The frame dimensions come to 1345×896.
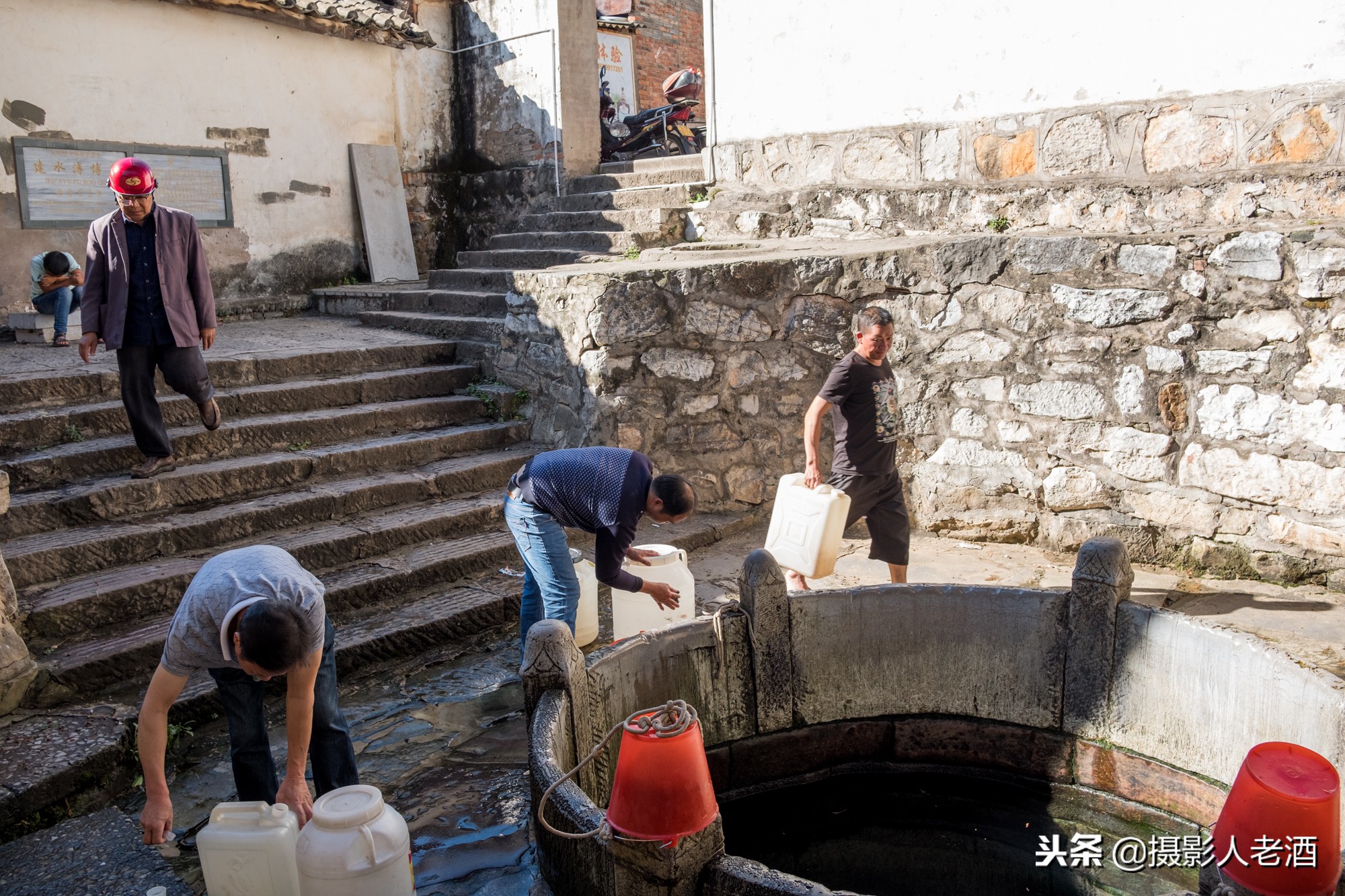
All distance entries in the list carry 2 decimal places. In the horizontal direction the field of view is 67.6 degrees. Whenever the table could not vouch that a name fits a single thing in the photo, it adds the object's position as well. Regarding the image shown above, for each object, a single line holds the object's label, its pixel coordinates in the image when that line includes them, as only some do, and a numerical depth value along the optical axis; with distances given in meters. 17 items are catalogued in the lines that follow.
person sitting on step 7.40
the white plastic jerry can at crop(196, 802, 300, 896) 2.52
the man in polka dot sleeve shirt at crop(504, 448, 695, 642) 3.59
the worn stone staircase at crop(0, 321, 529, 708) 4.36
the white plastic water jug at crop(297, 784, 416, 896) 2.40
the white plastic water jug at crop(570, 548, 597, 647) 4.46
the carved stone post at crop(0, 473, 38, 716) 3.76
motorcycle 12.31
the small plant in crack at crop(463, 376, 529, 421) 6.76
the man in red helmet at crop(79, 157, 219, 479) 4.90
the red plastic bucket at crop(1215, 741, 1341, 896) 2.29
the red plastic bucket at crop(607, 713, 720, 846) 2.35
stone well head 3.33
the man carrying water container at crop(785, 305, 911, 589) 4.67
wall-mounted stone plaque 8.12
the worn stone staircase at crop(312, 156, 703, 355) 7.78
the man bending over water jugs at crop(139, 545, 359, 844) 2.48
